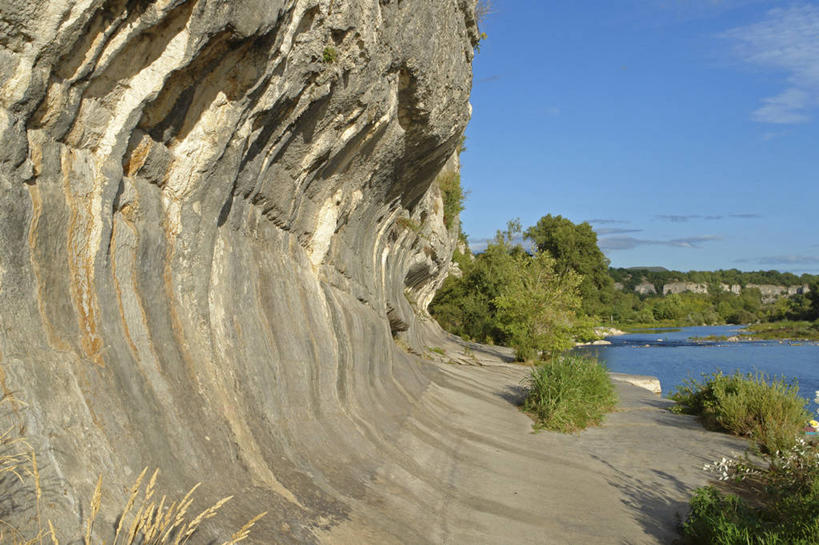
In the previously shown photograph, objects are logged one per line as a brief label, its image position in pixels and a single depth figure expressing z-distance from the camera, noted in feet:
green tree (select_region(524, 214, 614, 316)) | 214.69
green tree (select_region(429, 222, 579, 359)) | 74.43
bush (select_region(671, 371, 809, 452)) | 34.17
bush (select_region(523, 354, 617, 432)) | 39.47
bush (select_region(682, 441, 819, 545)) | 17.52
